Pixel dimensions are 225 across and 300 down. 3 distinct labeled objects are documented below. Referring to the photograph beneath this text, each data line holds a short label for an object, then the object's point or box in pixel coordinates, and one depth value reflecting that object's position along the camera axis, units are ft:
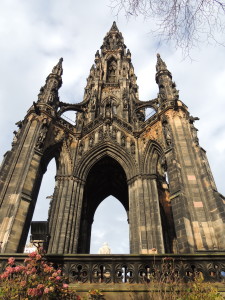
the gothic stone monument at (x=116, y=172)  31.78
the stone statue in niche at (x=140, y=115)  65.10
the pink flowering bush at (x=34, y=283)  16.66
